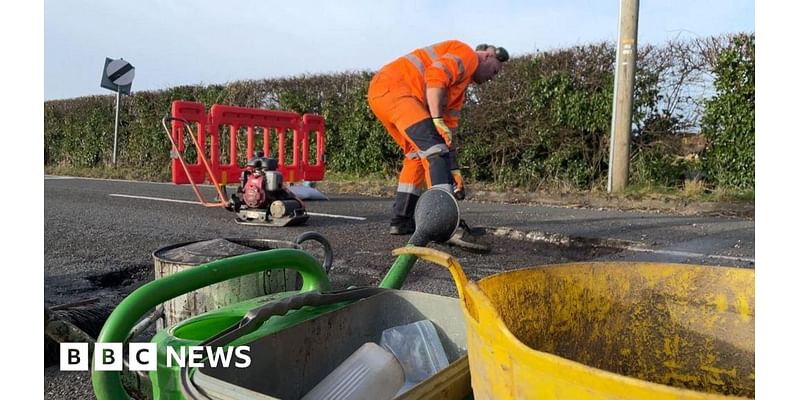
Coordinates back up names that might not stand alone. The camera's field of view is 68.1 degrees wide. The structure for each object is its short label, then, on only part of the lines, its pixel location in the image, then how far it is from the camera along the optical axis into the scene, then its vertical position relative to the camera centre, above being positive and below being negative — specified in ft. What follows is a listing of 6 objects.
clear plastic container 4.18 -1.51
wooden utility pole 27.02 +3.59
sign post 48.21 +7.23
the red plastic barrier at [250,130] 22.16 +1.48
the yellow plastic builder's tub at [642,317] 3.81 -0.96
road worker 14.53 +1.72
